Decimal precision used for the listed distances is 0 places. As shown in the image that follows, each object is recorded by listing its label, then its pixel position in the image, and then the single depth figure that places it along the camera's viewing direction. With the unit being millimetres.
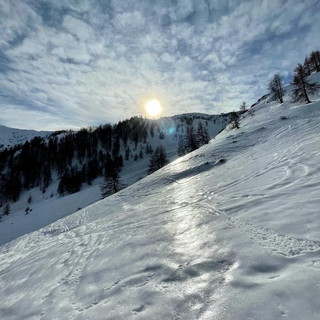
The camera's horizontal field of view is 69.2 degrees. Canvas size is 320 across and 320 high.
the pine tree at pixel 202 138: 68444
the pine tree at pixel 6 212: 97250
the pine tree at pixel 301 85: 36562
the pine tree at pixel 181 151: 82938
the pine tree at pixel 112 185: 50906
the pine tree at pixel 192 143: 67438
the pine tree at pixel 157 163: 58919
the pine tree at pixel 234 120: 45656
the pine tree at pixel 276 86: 55688
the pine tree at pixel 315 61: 73800
